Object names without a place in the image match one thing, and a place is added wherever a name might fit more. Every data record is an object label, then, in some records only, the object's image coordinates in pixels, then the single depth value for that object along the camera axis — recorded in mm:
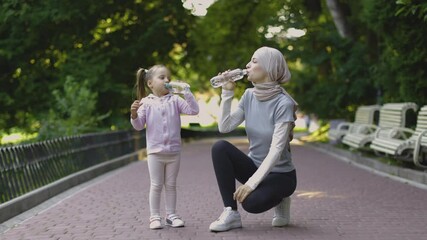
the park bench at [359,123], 17219
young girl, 6930
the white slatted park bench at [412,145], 10766
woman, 6438
